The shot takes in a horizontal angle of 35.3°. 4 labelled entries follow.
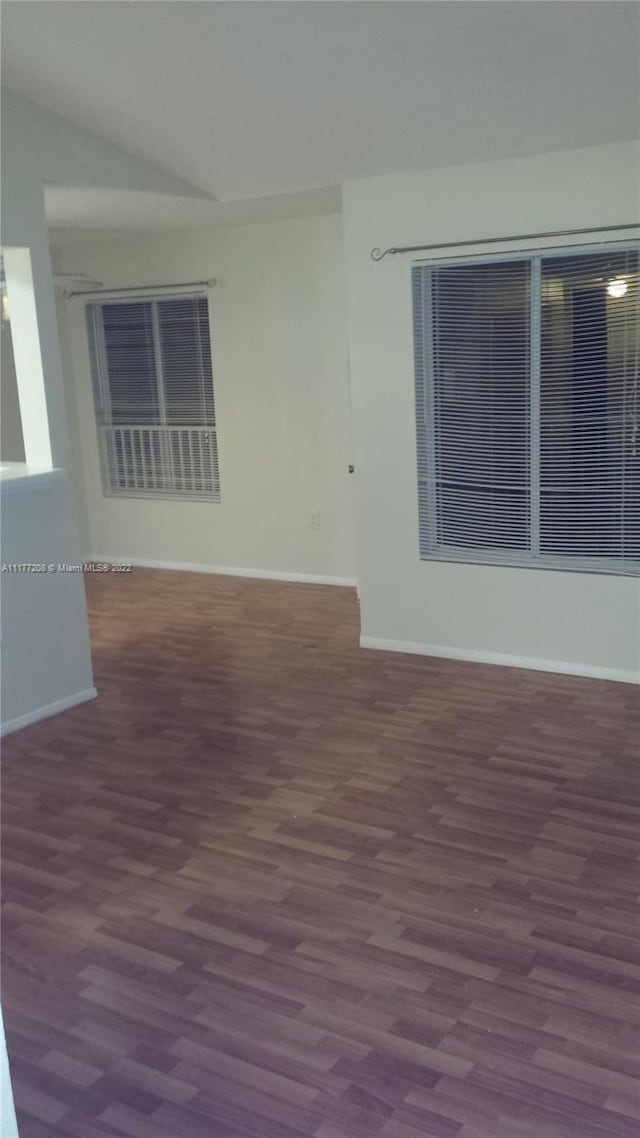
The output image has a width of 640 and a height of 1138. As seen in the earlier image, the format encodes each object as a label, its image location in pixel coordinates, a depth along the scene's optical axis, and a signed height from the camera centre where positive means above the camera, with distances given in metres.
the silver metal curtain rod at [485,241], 4.10 +0.52
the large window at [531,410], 4.25 -0.22
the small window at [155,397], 6.84 -0.13
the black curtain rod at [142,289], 6.57 +0.61
